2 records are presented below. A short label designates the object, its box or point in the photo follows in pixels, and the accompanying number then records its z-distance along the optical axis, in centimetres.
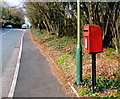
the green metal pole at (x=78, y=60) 502
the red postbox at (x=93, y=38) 436
